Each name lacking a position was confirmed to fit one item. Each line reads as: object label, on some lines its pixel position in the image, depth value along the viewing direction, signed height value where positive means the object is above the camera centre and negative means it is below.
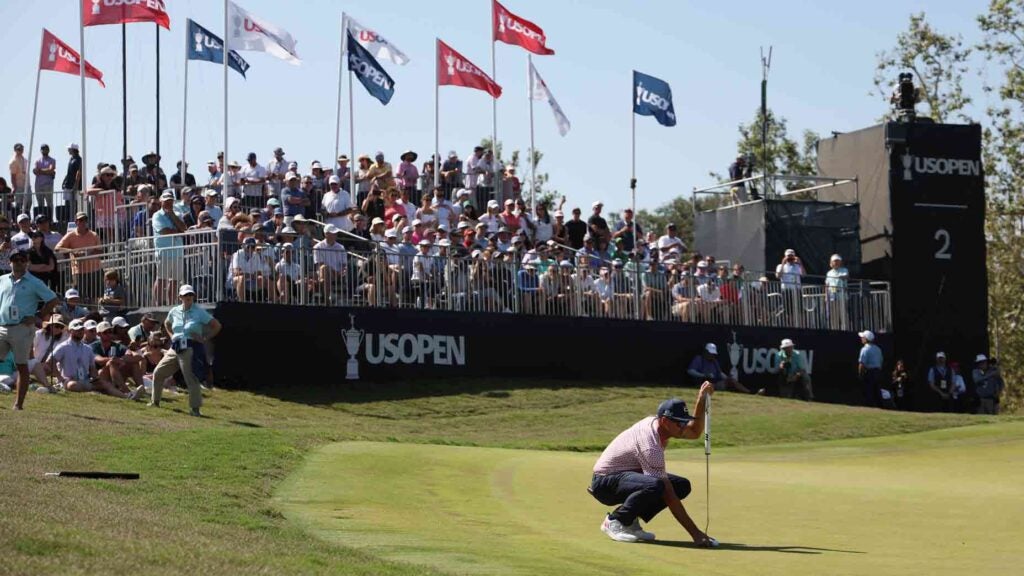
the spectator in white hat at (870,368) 35.56 -0.61
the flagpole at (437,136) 36.19 +4.60
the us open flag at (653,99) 40.12 +5.76
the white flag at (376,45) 37.16 +6.59
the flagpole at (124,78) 38.22 +6.12
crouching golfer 14.01 -1.14
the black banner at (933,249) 36.88 +1.94
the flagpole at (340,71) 38.20 +6.40
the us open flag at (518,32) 39.72 +7.32
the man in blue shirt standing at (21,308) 20.67 +0.51
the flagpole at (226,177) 30.80 +3.18
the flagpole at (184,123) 38.64 +5.17
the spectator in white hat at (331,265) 28.98 +1.40
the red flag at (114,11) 33.06 +6.58
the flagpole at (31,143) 32.94 +4.58
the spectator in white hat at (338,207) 31.38 +2.58
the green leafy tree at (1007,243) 59.22 +3.39
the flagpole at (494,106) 39.78 +5.62
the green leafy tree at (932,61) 60.75 +9.97
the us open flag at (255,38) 33.34 +6.14
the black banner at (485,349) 28.73 -0.10
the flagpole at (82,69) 31.95 +5.66
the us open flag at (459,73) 37.97 +6.12
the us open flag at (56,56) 36.41 +6.31
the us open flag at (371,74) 35.97 +5.76
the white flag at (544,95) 40.91 +6.02
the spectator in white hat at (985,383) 36.62 -0.99
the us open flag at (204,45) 36.19 +6.48
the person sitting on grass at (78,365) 24.77 -0.23
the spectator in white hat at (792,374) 34.53 -0.69
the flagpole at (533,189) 36.78 +3.41
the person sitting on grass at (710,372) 33.66 -0.62
